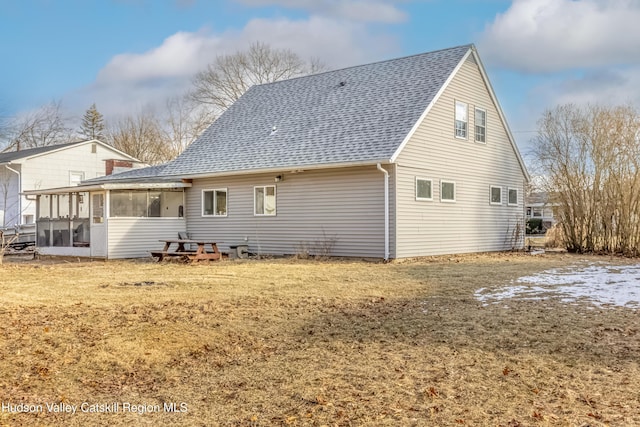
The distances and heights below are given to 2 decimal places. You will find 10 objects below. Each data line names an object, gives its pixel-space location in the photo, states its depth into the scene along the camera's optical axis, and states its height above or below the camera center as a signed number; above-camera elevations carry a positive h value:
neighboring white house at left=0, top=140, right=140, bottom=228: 29.47 +2.91
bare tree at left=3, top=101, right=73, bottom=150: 31.63 +6.35
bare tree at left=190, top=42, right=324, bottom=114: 39.03 +10.29
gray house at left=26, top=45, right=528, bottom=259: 16.36 +1.49
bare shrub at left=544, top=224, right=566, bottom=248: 21.80 -0.64
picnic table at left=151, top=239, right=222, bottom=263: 15.90 -0.88
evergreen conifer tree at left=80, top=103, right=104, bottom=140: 50.59 +9.10
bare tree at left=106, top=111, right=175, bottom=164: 42.28 +6.49
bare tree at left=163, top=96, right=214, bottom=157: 40.78 +7.51
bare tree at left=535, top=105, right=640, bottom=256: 18.52 +1.61
